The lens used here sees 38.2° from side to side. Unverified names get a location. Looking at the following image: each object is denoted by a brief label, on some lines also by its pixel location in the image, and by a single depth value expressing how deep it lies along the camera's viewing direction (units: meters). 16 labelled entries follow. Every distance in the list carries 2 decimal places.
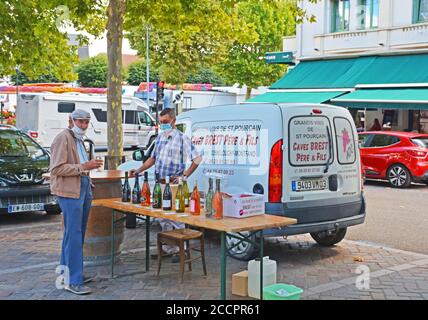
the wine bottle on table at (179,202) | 5.96
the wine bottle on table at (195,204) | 5.82
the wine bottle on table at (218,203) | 5.56
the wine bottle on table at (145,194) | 6.46
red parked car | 16.05
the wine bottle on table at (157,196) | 6.28
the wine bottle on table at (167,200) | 6.11
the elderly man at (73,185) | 6.09
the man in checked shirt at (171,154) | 7.69
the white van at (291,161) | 7.19
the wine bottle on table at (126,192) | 6.67
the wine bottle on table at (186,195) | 6.17
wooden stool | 6.60
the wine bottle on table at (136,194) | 6.54
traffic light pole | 28.57
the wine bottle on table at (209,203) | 5.68
